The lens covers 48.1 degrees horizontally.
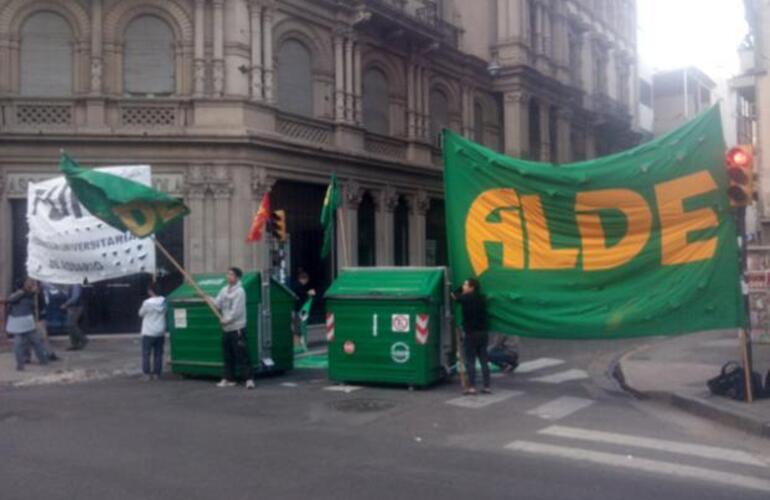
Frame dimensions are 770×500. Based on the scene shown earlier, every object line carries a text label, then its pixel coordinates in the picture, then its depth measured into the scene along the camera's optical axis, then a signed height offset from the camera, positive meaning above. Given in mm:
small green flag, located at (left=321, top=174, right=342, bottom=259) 15430 +1317
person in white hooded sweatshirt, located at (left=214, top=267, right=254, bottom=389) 12734 -626
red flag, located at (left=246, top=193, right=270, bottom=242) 15482 +1096
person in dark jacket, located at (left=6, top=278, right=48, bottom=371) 14867 -555
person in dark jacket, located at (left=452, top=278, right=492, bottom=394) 11695 -633
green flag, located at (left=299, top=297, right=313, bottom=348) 18695 -877
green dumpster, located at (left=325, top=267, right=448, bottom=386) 12258 -652
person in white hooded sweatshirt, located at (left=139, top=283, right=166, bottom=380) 13750 -718
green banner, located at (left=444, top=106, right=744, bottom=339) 11273 +537
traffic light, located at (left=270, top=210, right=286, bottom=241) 16391 +1131
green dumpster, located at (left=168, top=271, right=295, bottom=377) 13586 -744
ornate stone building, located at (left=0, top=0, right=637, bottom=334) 19938 +4565
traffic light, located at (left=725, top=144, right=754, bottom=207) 10562 +1232
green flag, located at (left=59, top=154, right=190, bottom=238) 12844 +1288
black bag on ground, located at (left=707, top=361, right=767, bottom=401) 10648 -1375
